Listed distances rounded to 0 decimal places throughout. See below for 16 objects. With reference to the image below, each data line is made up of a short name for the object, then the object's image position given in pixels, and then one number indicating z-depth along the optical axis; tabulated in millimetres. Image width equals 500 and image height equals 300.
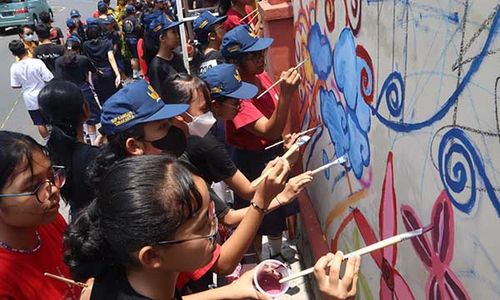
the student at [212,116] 2398
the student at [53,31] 7250
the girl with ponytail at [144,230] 1281
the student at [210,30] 4875
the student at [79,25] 8884
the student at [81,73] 5922
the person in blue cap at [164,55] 4793
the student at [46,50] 6582
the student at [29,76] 5820
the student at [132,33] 7406
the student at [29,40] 8289
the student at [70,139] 2557
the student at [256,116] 2928
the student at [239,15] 5258
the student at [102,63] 7055
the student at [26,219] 1667
